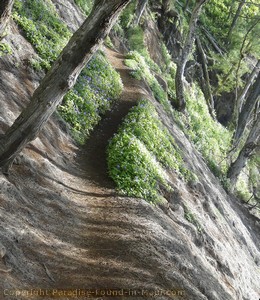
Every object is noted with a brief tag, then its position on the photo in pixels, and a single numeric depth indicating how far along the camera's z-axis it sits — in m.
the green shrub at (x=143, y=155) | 9.68
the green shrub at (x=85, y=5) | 21.48
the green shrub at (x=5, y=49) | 10.40
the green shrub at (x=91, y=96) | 11.88
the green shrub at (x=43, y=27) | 12.56
